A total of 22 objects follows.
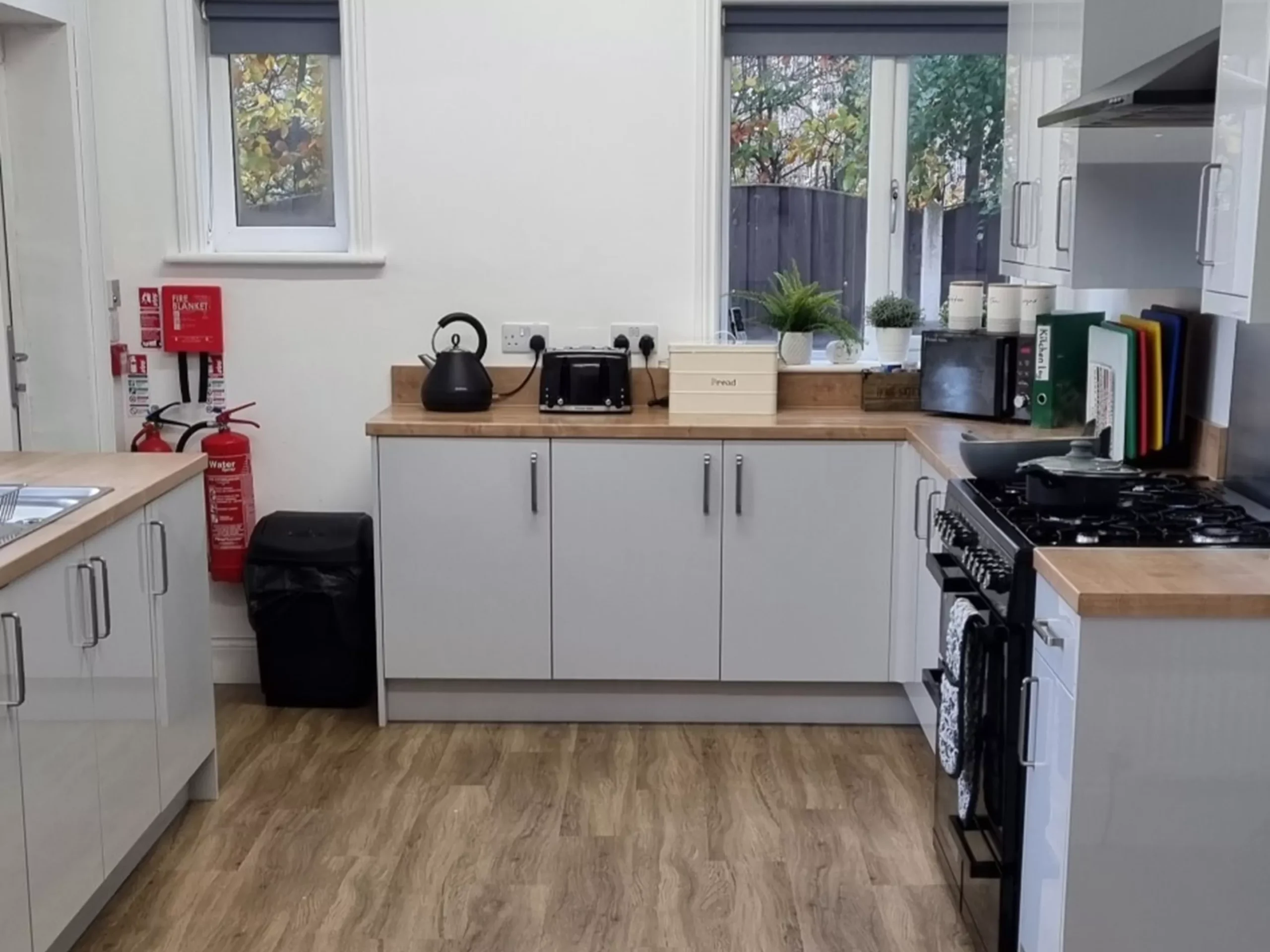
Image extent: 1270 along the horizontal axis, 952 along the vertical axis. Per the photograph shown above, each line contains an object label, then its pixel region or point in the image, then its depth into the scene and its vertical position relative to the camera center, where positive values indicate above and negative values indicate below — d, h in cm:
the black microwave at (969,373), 374 -27
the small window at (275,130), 408 +44
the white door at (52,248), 373 +7
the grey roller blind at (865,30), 407 +74
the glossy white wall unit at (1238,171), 212 +17
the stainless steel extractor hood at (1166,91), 239 +34
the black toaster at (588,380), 389 -30
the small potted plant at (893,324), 411 -14
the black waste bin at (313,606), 391 -96
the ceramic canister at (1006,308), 383 -9
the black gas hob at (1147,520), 231 -44
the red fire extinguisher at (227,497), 407 -67
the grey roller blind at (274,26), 405 +75
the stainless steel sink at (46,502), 261 -46
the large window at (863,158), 411 +37
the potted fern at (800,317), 404 -12
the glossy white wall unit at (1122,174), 297 +23
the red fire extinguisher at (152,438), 406 -49
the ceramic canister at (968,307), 392 -9
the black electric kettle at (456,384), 388 -31
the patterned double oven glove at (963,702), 239 -77
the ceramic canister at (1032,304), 379 -8
